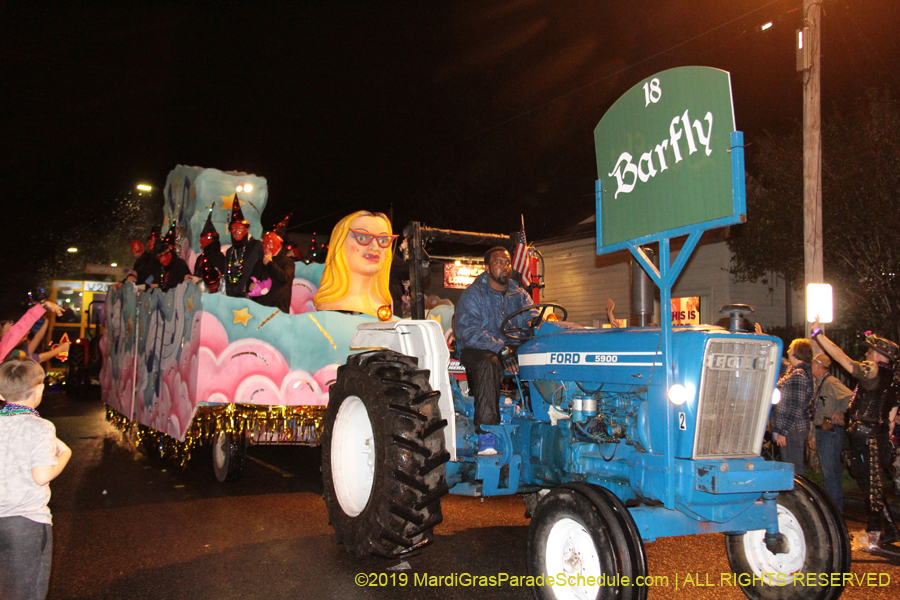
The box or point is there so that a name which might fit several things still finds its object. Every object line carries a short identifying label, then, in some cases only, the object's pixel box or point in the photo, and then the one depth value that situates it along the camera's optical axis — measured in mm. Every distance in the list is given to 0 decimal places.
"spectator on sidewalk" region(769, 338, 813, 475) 5871
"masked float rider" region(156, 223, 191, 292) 8641
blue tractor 3334
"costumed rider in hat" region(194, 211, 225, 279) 7952
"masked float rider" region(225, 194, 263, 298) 7684
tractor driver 4508
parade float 6363
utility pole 9070
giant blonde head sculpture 7668
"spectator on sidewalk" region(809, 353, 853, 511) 5922
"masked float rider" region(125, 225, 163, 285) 9484
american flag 6472
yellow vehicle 18328
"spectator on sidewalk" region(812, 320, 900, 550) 5203
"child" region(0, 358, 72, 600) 2871
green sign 3332
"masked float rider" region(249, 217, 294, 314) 7609
